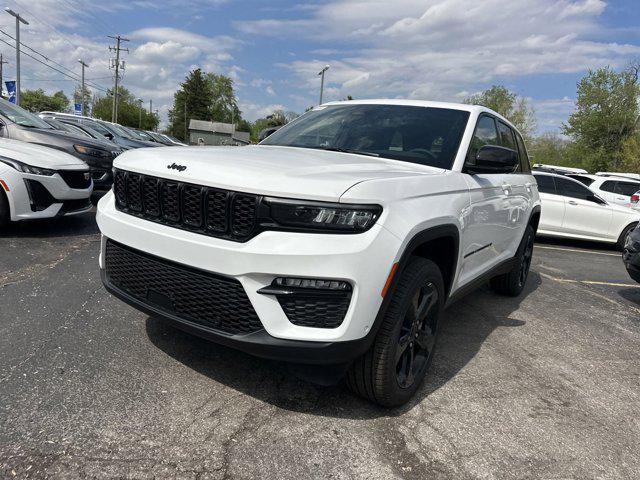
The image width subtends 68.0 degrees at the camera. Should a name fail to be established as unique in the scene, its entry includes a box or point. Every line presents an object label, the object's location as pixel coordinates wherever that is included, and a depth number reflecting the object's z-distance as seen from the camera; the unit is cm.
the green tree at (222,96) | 10738
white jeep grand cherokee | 207
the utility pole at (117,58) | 5650
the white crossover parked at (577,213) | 970
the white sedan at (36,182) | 529
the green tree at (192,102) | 9112
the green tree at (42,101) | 8294
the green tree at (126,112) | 9244
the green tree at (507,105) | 5162
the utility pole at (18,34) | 3158
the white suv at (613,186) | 1245
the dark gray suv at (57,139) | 673
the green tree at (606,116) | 3512
